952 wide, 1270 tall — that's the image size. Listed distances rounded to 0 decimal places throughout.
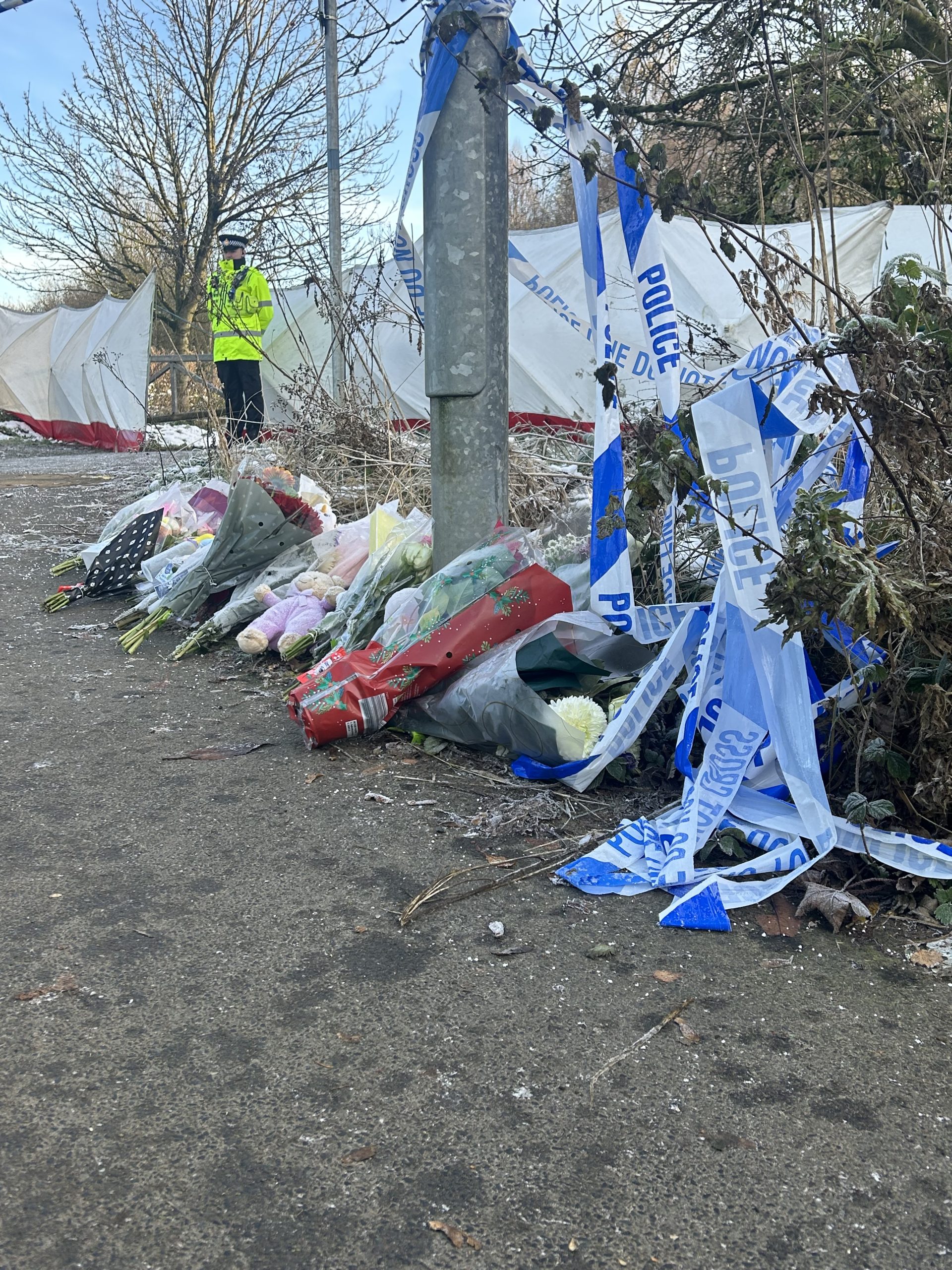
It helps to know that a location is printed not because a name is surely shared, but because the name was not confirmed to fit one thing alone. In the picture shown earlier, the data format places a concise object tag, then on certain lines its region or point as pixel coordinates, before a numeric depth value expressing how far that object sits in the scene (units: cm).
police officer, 966
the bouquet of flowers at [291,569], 462
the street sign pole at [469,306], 369
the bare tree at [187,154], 1989
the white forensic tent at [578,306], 945
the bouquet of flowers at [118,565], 557
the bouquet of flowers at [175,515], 582
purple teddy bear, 427
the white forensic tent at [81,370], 1474
